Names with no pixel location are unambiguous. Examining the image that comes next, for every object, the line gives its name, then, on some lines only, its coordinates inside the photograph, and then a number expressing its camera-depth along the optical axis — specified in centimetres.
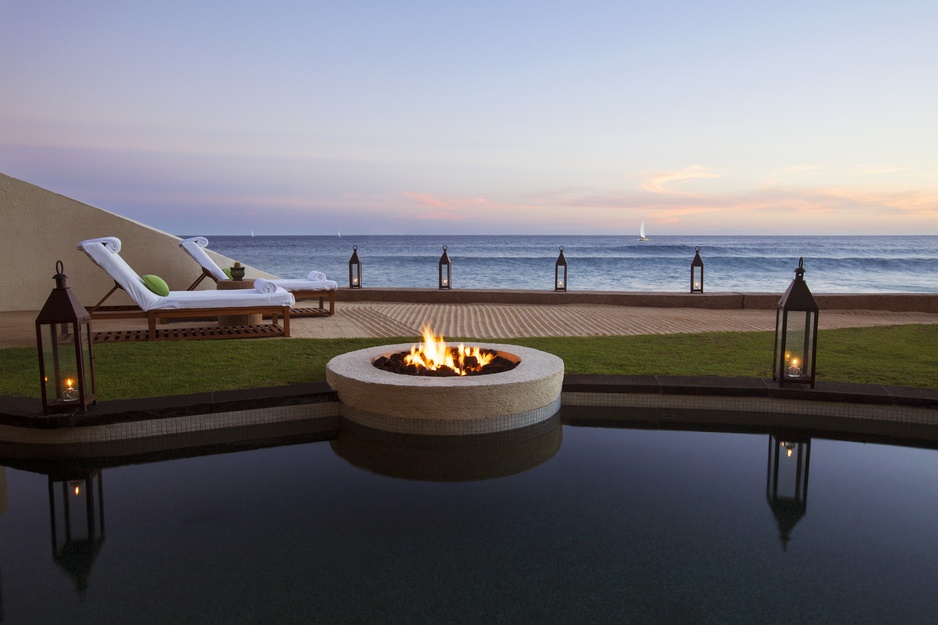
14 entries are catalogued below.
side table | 783
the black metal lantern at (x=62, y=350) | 369
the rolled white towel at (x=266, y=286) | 756
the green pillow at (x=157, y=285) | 767
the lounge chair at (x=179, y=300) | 671
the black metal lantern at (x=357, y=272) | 1199
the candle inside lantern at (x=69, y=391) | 387
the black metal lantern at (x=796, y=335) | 443
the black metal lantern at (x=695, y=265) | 1160
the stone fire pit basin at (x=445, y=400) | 398
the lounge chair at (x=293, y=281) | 905
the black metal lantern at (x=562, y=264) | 1205
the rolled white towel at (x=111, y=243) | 680
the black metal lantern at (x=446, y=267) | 1228
